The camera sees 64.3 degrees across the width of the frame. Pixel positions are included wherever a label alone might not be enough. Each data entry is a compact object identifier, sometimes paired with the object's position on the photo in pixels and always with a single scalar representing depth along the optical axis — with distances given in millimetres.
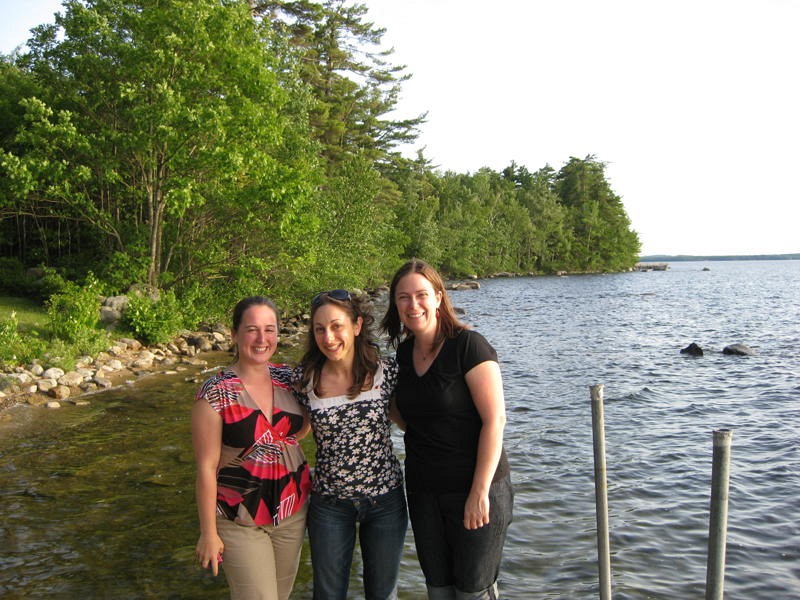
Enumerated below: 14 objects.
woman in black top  3279
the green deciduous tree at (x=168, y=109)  17531
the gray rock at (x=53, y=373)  13470
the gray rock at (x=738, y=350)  21688
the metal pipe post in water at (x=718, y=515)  3430
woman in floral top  3537
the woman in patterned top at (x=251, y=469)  3285
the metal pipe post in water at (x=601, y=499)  4191
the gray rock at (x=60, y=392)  12859
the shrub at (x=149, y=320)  17703
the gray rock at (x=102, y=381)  13977
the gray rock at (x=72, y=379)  13554
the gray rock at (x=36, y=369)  13547
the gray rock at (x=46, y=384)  12938
